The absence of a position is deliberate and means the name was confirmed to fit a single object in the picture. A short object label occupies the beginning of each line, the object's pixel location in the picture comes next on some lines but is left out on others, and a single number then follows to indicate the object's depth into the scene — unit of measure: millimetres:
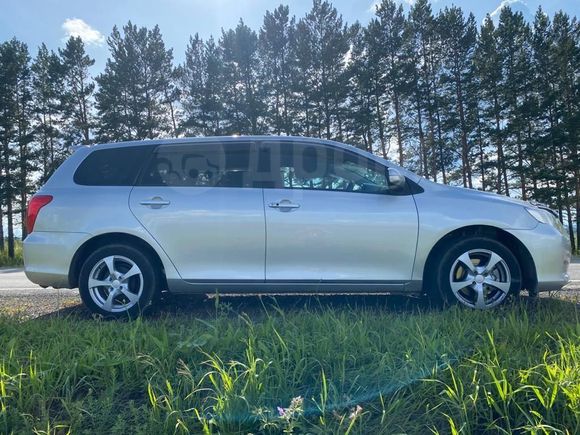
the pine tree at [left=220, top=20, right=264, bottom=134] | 28547
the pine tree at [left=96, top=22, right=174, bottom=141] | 27375
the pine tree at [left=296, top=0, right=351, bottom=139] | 27750
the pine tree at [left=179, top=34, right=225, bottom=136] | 28516
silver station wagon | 3766
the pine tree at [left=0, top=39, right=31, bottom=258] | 27359
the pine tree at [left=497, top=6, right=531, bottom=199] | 28312
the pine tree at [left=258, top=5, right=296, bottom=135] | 28812
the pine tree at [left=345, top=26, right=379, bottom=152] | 28031
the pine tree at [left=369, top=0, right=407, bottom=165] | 28000
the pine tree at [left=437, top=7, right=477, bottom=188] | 28250
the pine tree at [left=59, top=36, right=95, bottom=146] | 28828
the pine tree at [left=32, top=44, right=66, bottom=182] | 28781
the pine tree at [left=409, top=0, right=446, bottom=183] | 28531
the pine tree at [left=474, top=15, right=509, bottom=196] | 28141
